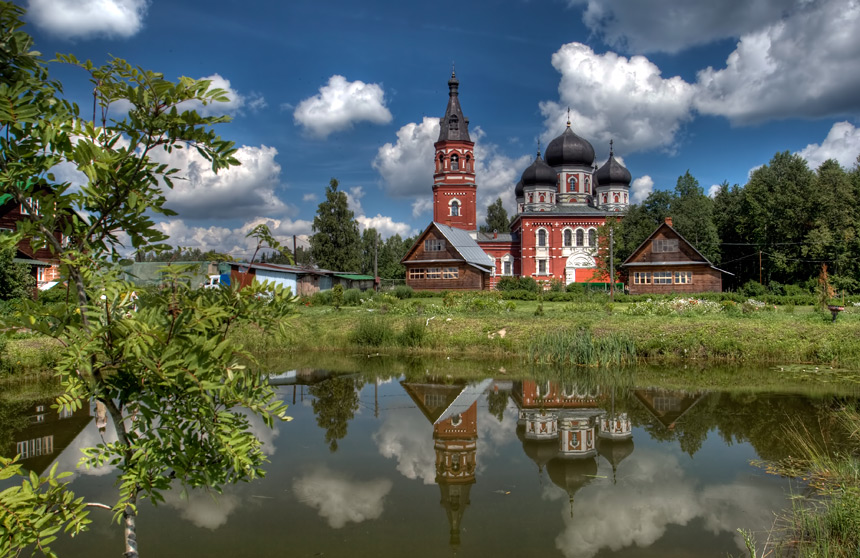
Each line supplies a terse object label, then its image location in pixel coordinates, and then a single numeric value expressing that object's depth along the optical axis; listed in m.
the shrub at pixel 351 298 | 28.06
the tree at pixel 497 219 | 73.00
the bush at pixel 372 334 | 18.56
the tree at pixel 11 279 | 19.69
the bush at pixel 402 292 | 32.48
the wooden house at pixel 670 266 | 37.53
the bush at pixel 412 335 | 18.36
